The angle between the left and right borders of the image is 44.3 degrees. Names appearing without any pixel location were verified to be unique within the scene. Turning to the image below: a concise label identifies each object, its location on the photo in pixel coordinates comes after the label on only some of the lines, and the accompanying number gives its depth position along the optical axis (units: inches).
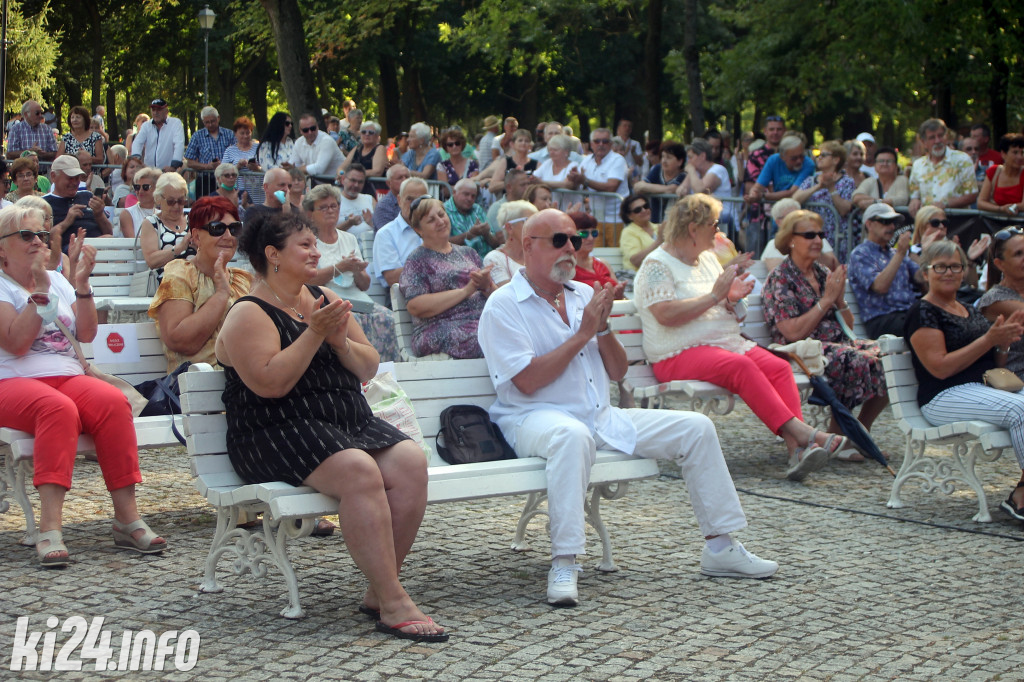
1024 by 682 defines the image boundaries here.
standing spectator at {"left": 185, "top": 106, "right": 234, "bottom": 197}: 650.2
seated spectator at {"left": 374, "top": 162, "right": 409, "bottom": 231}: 437.7
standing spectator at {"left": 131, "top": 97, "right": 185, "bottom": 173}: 668.1
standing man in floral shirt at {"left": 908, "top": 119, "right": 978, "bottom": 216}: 499.8
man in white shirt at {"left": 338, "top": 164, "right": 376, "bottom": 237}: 466.0
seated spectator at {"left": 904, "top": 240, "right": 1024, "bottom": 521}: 253.8
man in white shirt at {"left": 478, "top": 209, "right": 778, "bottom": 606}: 206.4
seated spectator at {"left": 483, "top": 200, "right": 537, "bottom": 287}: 305.7
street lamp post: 1280.8
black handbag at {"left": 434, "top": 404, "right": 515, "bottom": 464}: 211.8
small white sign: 251.1
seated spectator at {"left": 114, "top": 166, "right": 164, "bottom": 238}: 404.8
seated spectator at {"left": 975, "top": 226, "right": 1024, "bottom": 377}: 271.4
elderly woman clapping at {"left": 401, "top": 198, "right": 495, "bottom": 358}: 305.0
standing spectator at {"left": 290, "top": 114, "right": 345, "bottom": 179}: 580.7
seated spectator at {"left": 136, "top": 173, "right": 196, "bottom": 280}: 336.2
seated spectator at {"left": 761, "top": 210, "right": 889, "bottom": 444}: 314.2
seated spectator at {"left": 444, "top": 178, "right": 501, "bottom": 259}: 374.9
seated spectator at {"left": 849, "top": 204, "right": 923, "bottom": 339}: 361.1
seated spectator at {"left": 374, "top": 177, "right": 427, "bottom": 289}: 358.0
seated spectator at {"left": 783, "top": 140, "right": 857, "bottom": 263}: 487.8
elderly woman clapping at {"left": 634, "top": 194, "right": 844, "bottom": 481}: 286.2
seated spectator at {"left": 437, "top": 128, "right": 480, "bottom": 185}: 561.3
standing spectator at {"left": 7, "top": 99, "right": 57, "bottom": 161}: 713.6
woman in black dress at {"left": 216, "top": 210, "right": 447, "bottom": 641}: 175.8
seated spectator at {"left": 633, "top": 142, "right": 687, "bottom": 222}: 533.0
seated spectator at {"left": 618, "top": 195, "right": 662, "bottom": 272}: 416.8
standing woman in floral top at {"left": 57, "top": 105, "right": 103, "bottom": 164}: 726.5
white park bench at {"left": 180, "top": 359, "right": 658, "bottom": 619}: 179.9
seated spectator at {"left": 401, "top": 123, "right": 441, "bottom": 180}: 574.6
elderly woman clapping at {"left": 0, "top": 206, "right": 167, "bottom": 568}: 211.2
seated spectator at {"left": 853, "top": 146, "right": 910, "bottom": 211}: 504.7
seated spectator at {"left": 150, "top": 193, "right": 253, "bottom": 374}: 239.9
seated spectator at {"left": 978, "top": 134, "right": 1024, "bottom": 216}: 482.6
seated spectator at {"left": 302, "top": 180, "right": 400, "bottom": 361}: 320.5
